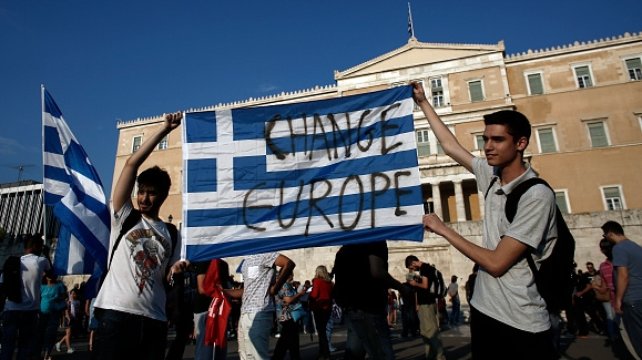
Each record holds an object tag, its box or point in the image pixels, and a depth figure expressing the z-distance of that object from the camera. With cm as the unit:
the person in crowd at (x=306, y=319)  1145
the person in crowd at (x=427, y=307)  643
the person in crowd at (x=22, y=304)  539
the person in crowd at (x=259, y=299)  423
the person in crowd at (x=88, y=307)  1172
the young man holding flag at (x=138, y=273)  271
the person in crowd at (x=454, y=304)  1467
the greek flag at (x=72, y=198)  413
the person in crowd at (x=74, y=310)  1272
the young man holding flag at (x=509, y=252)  207
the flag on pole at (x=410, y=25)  3616
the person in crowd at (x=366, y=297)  371
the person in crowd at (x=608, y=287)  620
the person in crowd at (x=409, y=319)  1164
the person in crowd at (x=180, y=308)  353
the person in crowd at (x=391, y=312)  1545
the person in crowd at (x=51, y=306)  750
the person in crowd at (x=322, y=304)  763
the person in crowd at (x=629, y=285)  455
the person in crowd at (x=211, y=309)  455
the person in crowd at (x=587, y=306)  1020
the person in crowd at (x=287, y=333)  563
